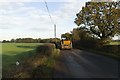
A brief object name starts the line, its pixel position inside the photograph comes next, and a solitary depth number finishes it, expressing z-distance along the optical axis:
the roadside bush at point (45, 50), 10.10
